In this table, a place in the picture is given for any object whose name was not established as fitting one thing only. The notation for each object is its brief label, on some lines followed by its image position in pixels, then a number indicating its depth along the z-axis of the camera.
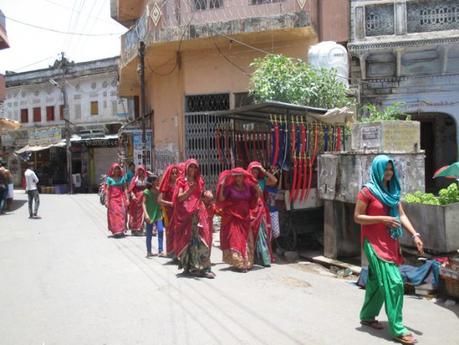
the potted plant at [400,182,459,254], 6.27
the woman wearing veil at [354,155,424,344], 4.43
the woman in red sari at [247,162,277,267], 7.80
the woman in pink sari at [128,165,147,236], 11.19
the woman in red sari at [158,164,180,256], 7.77
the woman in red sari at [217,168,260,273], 7.50
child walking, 8.64
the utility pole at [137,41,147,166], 13.99
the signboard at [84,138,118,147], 32.12
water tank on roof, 11.74
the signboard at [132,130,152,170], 16.34
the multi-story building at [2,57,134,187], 33.53
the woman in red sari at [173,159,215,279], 7.03
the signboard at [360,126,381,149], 7.56
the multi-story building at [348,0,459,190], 11.59
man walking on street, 15.53
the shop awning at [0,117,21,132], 21.22
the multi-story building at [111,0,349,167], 12.45
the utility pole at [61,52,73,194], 31.66
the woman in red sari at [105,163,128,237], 11.20
